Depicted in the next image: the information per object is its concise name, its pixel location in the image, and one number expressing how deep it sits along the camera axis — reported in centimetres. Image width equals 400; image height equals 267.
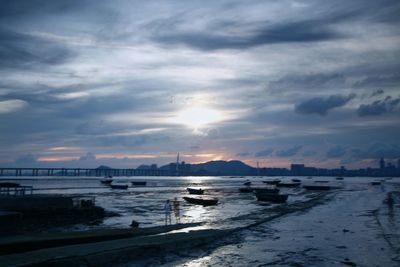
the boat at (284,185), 15423
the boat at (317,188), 12481
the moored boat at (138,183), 18241
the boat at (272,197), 7156
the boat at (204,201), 6419
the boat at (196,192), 9803
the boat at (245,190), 10881
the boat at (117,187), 13865
